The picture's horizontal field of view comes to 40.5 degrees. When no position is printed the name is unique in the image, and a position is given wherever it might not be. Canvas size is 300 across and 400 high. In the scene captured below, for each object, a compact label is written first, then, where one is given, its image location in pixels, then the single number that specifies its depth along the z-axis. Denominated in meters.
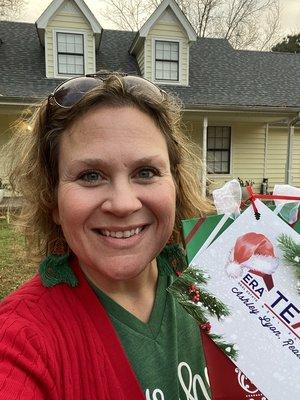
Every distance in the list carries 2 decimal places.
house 12.26
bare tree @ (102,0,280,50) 24.73
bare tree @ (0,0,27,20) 18.76
